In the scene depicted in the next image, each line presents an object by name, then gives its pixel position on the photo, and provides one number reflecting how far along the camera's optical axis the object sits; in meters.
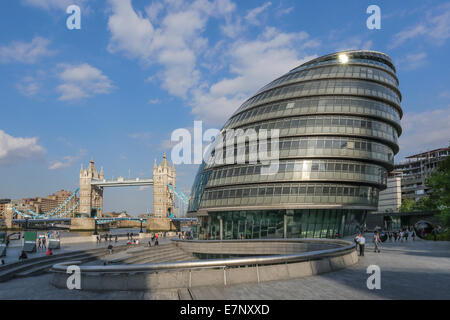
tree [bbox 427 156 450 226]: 37.31
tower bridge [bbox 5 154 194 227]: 188.91
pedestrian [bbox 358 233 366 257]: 22.40
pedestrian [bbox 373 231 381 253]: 25.91
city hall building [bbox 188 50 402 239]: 47.09
